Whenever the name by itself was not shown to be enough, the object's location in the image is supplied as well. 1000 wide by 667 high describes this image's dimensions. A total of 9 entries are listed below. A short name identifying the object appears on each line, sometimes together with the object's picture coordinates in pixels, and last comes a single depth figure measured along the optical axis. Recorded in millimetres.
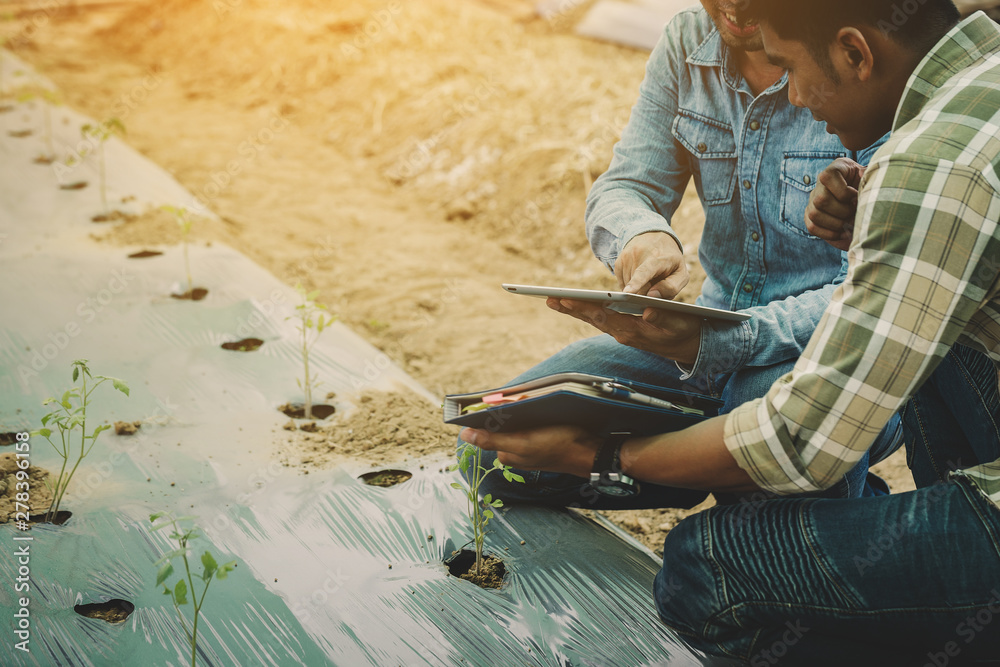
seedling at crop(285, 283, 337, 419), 2332
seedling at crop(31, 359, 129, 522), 1729
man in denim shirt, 1772
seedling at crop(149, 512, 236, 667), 1281
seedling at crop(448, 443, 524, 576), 1692
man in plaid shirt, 1101
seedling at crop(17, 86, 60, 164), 4078
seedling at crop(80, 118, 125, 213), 3549
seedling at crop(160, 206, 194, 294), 2828
